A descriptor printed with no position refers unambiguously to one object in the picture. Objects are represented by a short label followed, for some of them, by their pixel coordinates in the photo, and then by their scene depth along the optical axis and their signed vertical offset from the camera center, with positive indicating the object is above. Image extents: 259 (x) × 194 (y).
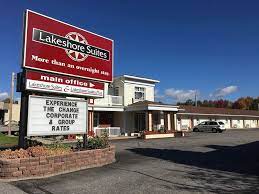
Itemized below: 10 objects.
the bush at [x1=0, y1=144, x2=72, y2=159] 6.05 -1.12
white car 26.78 -1.31
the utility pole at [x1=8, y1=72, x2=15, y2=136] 20.99 +3.32
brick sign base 5.64 -1.50
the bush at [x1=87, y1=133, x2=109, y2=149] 7.94 -1.05
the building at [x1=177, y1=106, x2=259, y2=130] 28.23 +0.00
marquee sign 6.91 +0.06
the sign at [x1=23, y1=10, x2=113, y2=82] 6.87 +2.71
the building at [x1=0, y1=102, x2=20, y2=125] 34.84 +1.23
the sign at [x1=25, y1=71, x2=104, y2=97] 6.87 +1.30
